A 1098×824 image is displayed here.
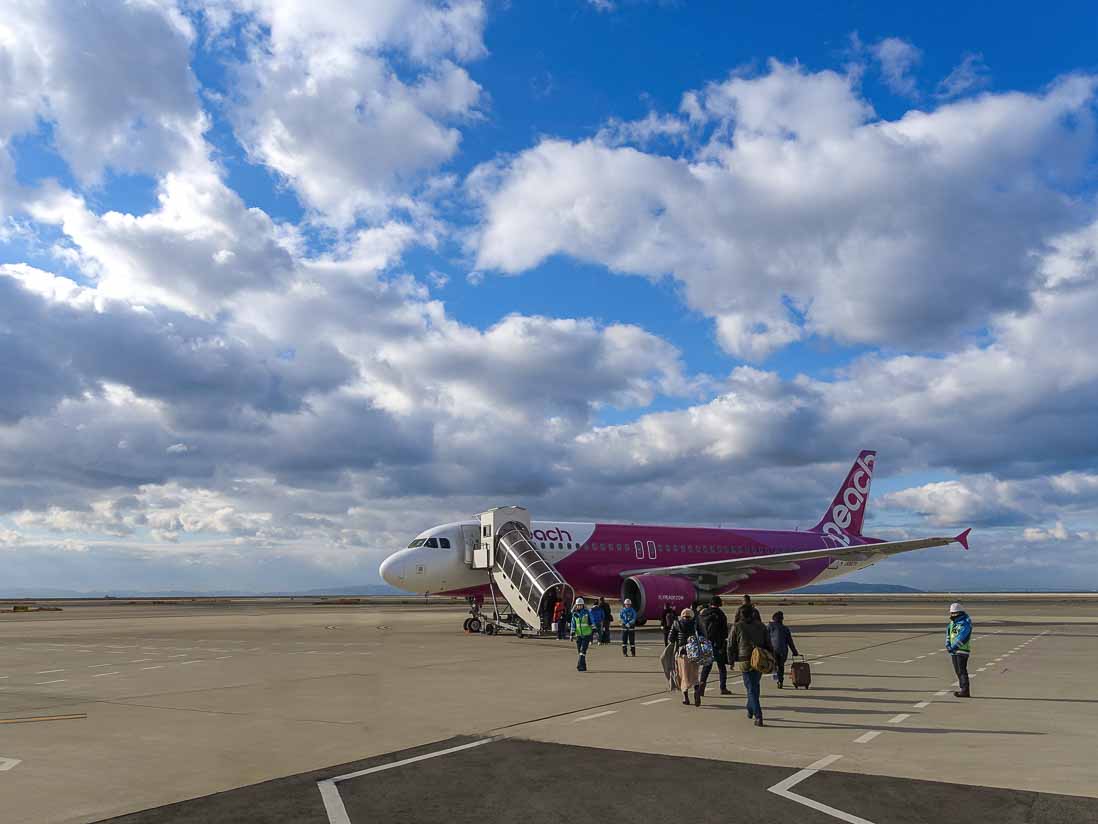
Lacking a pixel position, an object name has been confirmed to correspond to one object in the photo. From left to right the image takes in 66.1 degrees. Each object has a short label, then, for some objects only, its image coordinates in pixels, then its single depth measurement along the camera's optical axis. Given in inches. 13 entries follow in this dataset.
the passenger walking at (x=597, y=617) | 1100.3
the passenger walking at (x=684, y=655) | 608.1
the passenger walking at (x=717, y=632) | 650.8
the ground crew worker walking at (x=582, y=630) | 814.5
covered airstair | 1266.0
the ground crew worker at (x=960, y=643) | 641.0
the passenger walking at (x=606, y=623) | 1190.3
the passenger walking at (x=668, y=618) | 1061.2
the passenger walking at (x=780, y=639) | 706.8
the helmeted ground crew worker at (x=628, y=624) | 1003.0
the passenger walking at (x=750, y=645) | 526.9
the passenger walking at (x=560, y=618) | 1250.0
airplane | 1437.0
